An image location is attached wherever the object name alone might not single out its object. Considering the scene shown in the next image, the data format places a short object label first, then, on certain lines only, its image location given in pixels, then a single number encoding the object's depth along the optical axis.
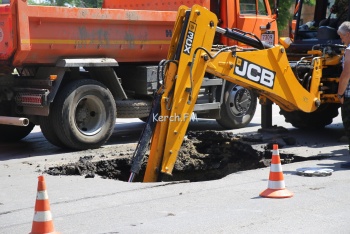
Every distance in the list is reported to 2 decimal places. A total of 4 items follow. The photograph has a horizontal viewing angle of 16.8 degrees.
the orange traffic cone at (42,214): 9.88
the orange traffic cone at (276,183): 13.06
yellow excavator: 14.99
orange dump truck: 19.04
